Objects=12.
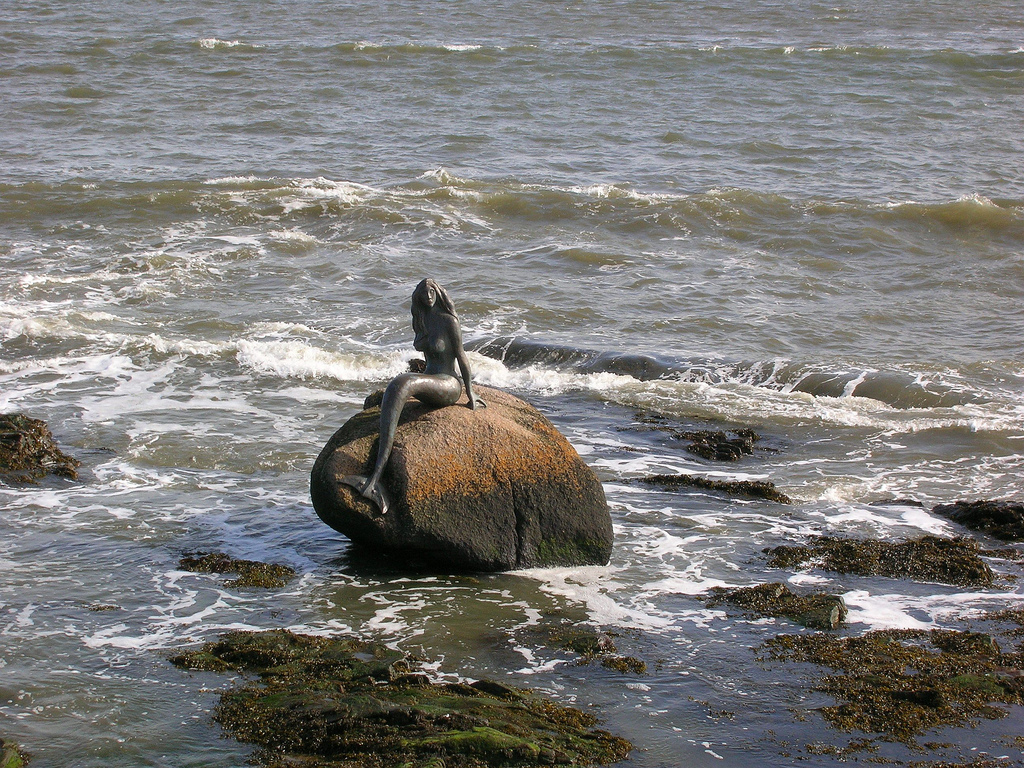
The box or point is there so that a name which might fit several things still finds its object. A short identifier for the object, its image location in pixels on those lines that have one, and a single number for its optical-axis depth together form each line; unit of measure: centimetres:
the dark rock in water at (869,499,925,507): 1816
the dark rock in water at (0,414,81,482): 1803
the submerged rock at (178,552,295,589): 1436
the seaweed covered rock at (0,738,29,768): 980
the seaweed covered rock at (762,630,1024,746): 1108
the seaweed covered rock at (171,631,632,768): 989
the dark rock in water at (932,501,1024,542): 1677
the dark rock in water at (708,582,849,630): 1336
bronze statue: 1492
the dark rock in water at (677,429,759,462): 2043
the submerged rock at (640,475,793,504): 1822
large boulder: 1430
